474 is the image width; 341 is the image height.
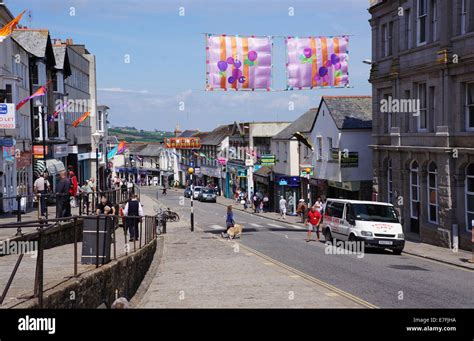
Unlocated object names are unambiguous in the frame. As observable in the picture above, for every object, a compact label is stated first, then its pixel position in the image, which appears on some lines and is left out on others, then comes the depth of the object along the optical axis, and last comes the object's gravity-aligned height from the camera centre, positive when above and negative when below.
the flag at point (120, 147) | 68.75 +0.46
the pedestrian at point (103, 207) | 22.03 -1.83
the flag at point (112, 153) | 59.11 -0.12
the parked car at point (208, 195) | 76.12 -5.08
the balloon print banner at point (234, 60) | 25.89 +3.47
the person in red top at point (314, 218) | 31.76 -3.36
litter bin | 12.93 -1.73
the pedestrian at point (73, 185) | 27.96 -1.39
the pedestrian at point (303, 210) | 46.68 -4.27
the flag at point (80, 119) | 46.46 +2.29
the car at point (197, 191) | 79.00 -4.84
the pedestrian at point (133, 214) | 20.14 -2.06
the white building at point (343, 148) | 41.66 +0.03
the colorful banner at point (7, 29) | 25.45 +4.76
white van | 25.38 -2.95
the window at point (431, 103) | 30.11 +1.93
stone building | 27.38 +1.49
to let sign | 27.61 +1.49
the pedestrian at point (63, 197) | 21.44 -1.42
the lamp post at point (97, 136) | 37.01 +0.88
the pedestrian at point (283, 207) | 51.47 -4.44
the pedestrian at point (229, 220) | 32.78 -3.46
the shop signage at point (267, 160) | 59.47 -0.96
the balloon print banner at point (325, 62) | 26.27 +3.41
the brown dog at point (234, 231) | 32.56 -3.98
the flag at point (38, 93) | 32.67 +3.02
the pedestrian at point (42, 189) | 21.42 -1.38
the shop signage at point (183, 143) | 102.75 +1.26
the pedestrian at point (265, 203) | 60.88 -4.92
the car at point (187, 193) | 82.56 -5.34
